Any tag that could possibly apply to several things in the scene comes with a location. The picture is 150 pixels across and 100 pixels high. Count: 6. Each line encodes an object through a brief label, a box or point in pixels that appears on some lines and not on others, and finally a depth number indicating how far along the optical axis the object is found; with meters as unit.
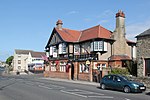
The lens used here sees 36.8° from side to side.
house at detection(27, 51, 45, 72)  82.16
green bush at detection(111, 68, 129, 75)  30.14
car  18.66
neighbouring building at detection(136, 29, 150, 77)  27.59
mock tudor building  35.75
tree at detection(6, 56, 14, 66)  130.12
